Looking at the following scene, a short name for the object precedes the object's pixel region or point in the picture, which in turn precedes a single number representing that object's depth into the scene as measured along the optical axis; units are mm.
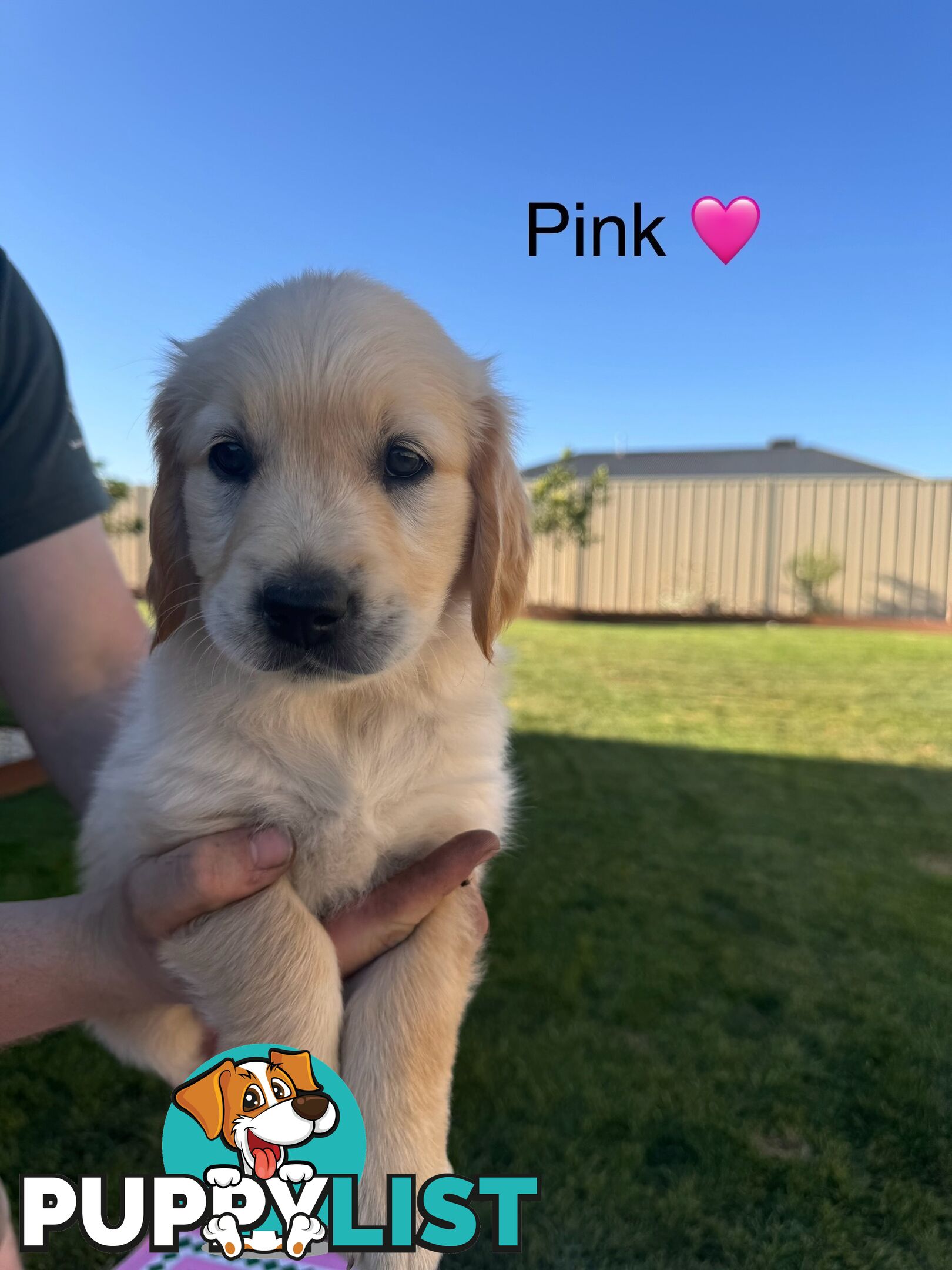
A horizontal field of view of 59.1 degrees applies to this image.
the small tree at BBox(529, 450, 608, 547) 13305
